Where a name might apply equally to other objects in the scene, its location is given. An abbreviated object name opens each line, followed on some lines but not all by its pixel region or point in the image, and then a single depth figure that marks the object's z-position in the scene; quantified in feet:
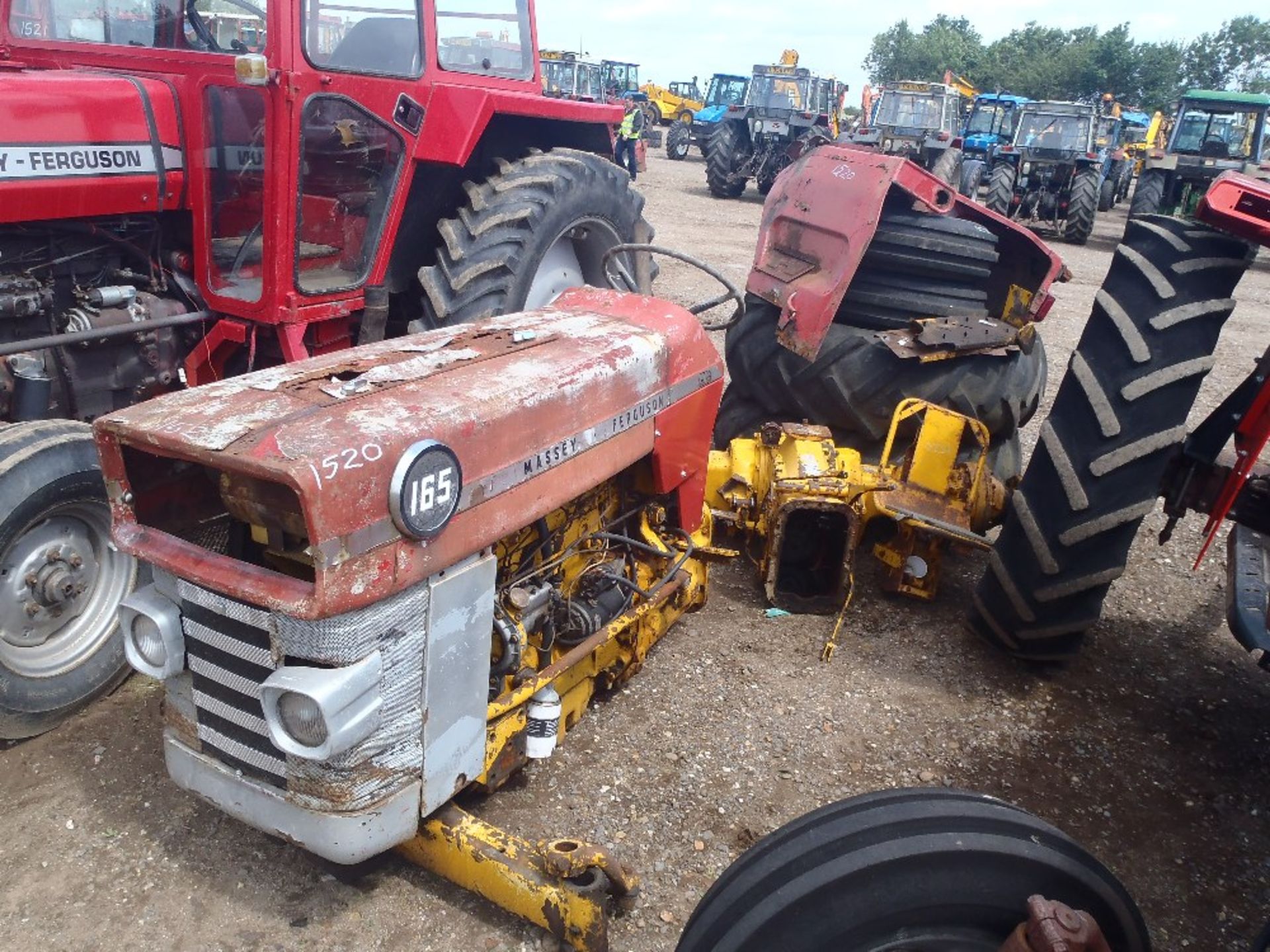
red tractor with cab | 9.91
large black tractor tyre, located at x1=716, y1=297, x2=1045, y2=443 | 13.06
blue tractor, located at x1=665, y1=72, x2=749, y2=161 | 78.18
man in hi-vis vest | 50.39
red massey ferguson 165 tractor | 5.58
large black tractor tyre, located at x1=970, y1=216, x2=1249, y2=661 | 9.24
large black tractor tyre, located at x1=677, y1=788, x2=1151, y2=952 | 4.35
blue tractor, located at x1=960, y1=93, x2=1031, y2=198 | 48.39
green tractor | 45.52
